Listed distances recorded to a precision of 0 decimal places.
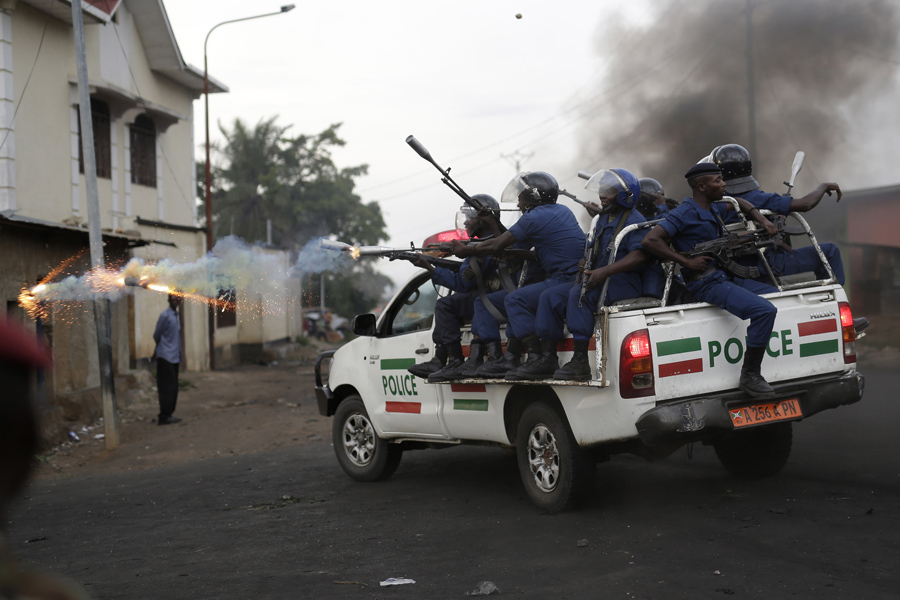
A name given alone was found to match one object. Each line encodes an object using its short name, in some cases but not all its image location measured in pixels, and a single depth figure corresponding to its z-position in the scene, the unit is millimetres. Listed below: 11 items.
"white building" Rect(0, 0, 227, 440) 13406
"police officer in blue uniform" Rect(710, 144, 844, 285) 6297
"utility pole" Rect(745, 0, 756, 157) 19156
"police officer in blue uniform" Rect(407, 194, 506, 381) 6648
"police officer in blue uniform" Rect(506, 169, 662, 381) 5441
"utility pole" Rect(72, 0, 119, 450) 11305
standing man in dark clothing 12961
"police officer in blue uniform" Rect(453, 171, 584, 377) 6004
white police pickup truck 5207
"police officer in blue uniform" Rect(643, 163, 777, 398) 5324
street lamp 23031
